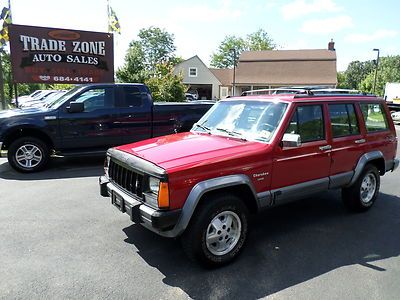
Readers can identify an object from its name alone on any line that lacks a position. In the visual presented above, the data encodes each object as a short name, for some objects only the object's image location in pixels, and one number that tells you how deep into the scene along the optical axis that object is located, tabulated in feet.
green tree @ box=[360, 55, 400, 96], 197.57
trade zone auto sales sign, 39.96
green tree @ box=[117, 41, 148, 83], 90.58
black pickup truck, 25.00
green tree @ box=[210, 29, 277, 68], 235.61
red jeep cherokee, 11.29
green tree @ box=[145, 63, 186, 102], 73.87
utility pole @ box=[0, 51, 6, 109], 43.45
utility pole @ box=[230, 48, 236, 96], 143.22
